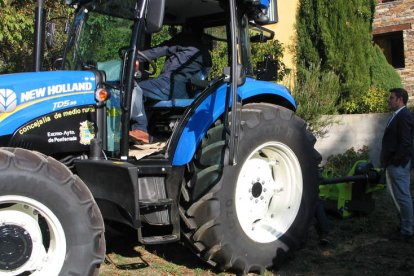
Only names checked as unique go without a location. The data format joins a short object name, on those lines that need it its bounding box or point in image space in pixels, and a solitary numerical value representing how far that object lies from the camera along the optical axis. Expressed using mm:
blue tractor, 3537
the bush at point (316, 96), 10844
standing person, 5934
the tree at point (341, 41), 12031
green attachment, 6301
